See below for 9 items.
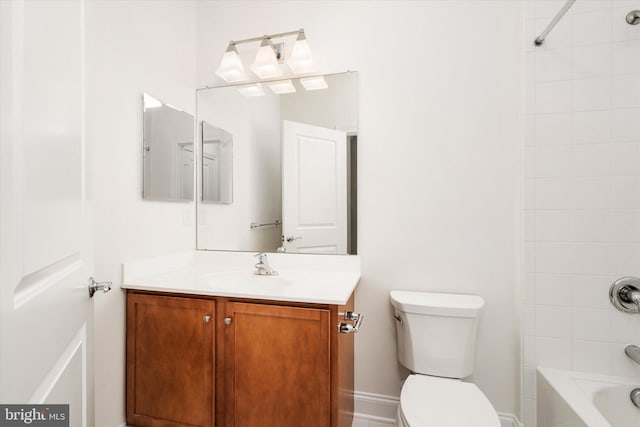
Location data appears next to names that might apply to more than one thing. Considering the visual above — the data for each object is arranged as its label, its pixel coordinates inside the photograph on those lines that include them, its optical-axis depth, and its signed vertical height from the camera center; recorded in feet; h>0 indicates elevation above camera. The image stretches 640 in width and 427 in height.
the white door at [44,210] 1.44 +0.01
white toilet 4.17 -2.07
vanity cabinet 4.25 -2.20
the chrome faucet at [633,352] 4.38 -1.98
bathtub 4.07 -2.53
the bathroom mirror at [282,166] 5.89 +0.93
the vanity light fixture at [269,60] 5.82 +2.97
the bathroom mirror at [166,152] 5.27 +1.11
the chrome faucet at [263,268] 5.78 -1.03
